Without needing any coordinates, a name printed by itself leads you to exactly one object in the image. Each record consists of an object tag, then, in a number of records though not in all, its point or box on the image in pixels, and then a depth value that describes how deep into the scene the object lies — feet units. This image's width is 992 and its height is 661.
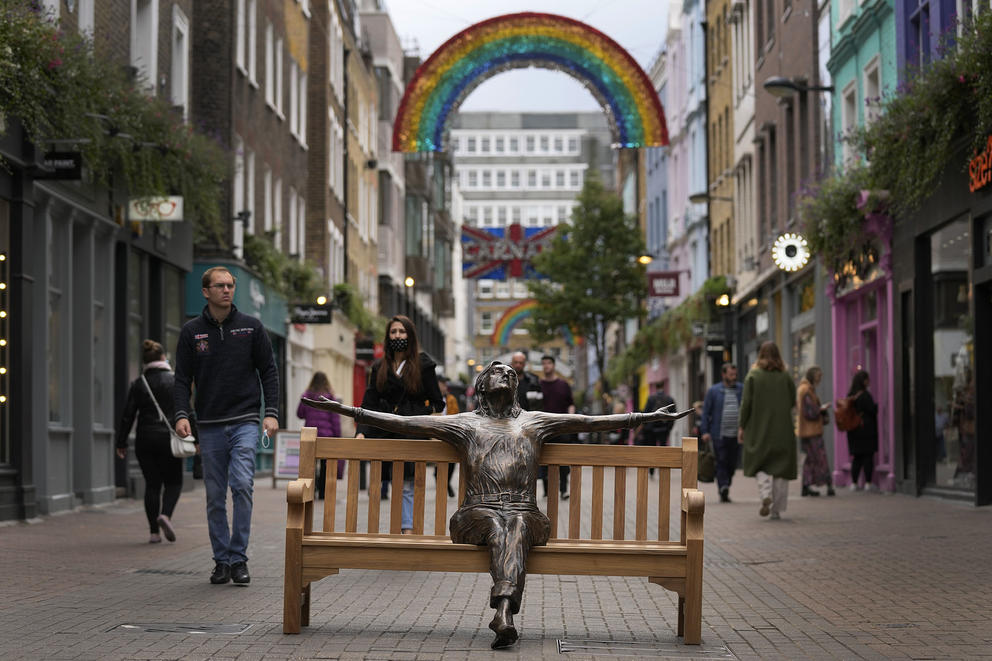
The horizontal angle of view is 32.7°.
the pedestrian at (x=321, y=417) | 72.64
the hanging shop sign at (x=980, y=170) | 55.36
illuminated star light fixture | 90.58
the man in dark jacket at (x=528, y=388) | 61.67
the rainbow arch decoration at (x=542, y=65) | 108.06
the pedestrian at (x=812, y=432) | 71.15
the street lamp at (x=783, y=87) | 83.71
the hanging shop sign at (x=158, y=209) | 70.38
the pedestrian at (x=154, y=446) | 46.60
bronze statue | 25.73
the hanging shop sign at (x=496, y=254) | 201.36
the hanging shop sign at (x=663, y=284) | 153.58
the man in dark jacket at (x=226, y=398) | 34.19
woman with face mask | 40.91
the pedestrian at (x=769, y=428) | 57.21
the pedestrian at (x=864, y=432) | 75.92
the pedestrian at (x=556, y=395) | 68.33
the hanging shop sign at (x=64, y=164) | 55.93
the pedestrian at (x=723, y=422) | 72.38
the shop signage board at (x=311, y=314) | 112.68
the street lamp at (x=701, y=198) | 130.72
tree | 195.83
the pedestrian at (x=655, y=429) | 92.79
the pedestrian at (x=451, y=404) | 89.45
